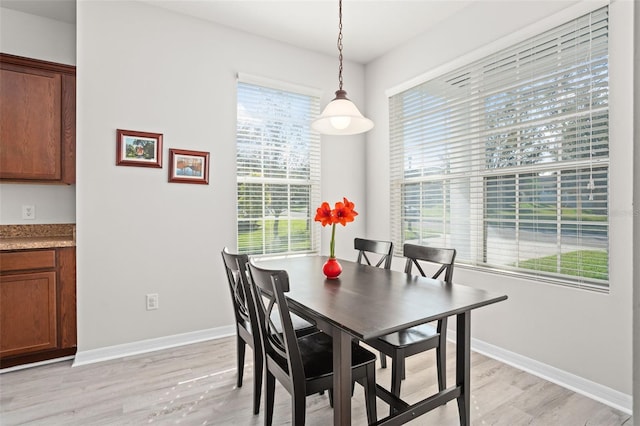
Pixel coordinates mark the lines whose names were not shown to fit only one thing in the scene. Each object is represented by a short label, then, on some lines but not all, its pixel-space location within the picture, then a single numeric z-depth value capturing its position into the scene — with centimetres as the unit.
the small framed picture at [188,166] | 297
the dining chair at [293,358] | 140
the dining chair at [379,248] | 250
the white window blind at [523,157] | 214
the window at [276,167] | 335
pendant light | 206
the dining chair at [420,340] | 176
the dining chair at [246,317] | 183
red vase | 204
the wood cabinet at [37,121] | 254
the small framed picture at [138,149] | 276
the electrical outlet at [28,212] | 288
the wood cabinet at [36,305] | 241
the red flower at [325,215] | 197
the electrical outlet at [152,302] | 288
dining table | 130
